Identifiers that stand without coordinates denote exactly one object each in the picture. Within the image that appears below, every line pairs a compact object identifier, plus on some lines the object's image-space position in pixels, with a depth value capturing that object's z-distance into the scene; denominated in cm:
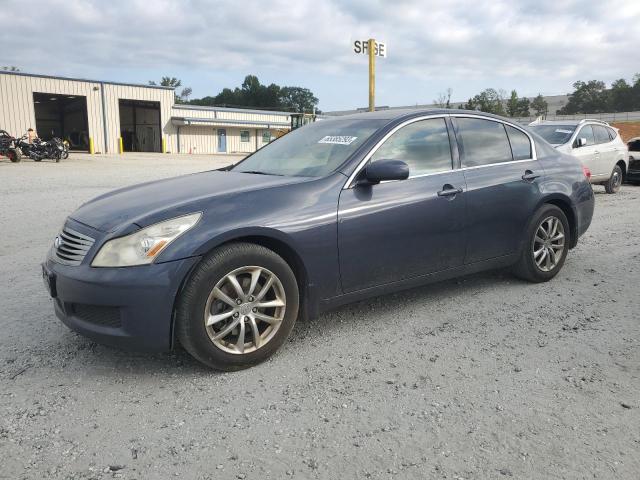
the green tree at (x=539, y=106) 8506
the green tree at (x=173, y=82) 12125
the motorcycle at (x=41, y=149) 2544
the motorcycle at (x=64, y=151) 2741
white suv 1080
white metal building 3566
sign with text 1791
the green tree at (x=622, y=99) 8475
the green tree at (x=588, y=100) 8606
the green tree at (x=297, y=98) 12438
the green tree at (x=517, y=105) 7500
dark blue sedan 300
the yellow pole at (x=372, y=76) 1792
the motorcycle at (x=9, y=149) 2442
